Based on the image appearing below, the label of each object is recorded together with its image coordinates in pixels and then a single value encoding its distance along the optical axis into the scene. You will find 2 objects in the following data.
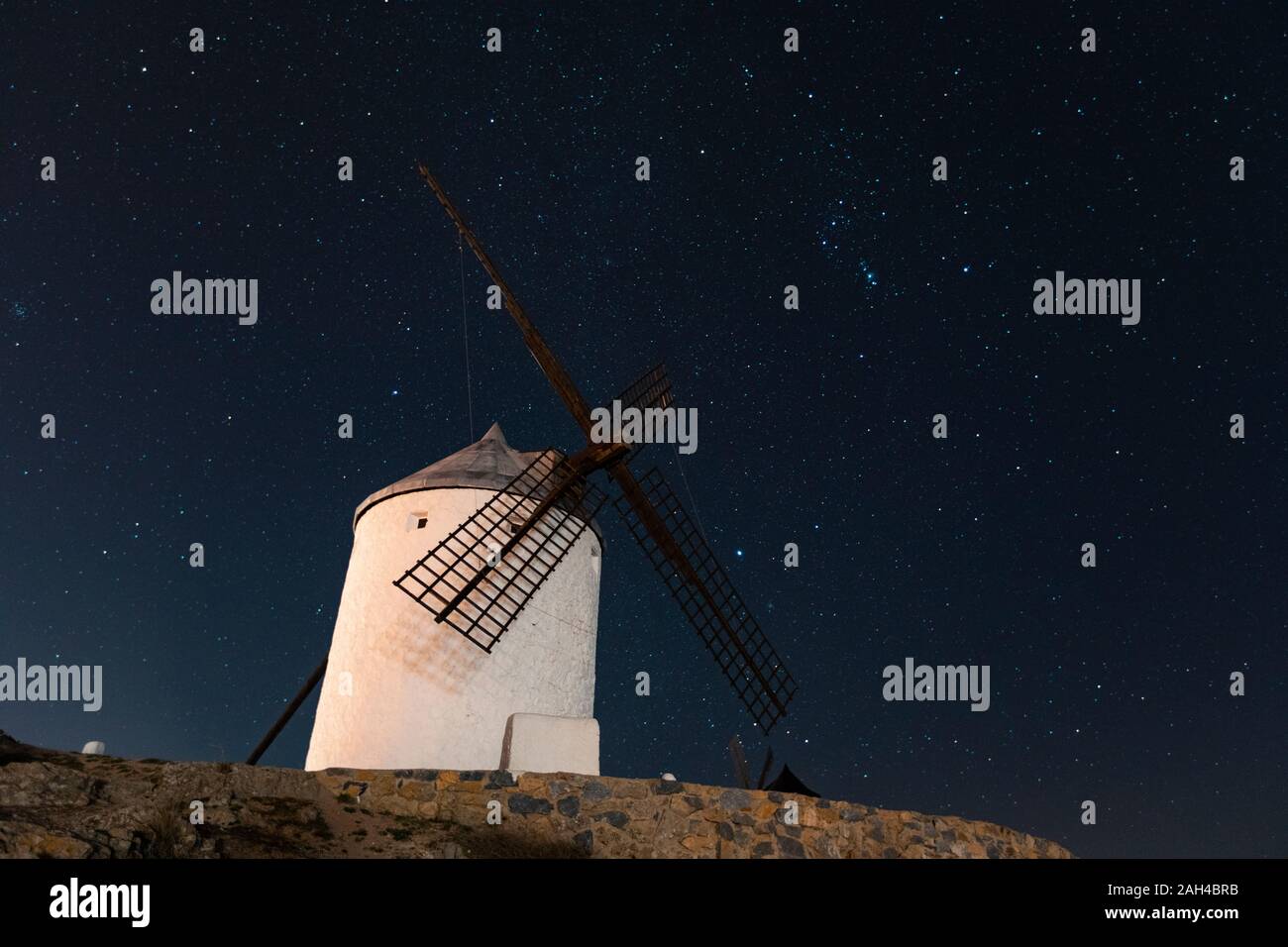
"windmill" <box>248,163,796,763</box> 15.08
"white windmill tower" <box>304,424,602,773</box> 14.27
